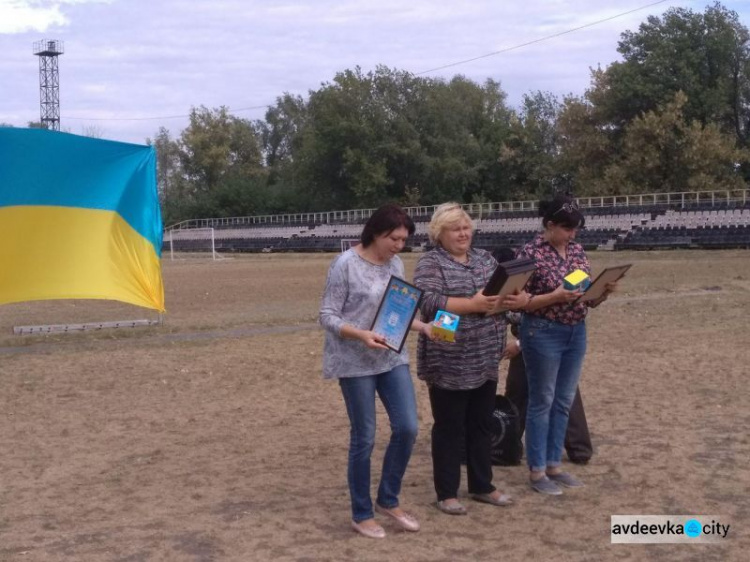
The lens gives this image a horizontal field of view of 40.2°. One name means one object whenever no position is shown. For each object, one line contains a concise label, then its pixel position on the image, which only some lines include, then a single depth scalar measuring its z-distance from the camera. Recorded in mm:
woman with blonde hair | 5316
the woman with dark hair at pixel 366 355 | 5125
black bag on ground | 6625
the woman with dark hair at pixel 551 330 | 5770
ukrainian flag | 13383
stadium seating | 40000
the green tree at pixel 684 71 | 61750
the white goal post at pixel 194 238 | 71688
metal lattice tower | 70188
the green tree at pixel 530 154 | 74625
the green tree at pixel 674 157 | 56219
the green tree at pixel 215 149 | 98500
